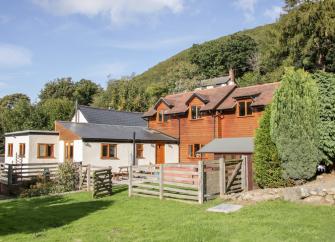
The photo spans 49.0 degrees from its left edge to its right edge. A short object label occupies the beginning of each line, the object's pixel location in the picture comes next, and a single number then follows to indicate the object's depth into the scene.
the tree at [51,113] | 52.00
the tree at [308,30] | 34.41
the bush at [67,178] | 22.81
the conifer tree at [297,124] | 15.22
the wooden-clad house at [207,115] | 28.25
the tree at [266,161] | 15.81
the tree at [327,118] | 15.41
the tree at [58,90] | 89.00
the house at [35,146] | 30.55
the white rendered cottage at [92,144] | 28.83
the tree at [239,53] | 82.25
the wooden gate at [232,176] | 16.05
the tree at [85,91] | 88.88
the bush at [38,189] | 22.39
